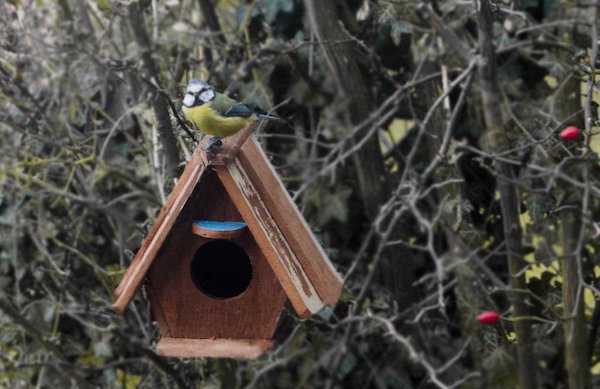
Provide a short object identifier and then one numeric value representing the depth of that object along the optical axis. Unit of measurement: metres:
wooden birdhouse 4.96
